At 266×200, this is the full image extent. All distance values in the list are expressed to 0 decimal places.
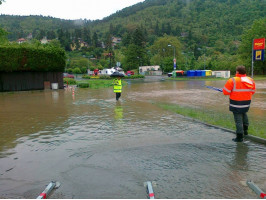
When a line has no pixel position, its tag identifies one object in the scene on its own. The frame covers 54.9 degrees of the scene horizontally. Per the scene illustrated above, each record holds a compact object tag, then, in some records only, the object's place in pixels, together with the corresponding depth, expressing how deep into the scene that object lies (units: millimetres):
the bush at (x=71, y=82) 34500
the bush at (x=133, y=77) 59644
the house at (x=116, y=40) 182725
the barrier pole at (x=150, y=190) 3612
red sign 23188
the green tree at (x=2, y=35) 28714
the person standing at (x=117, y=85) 15359
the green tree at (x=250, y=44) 61500
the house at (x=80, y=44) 138250
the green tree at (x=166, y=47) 93750
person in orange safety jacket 6348
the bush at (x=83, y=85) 29364
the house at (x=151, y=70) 81938
